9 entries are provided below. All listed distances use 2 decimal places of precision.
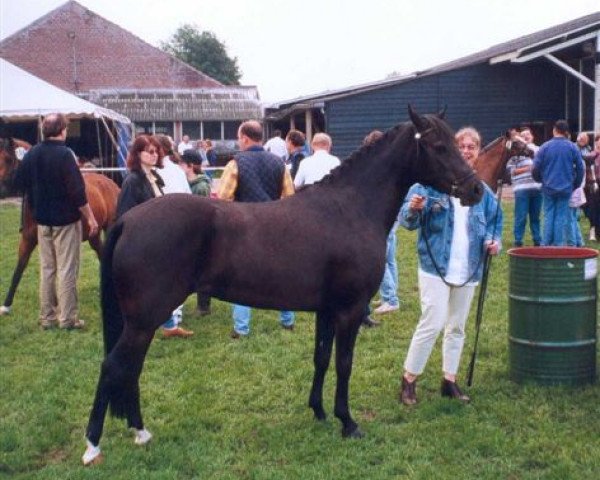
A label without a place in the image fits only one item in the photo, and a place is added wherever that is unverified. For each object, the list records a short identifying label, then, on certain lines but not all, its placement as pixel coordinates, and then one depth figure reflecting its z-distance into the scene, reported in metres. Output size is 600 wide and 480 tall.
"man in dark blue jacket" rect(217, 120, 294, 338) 6.87
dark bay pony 4.39
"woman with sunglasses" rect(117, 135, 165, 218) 6.55
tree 74.94
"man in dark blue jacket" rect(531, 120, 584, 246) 11.03
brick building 52.38
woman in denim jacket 5.25
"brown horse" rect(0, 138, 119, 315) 8.38
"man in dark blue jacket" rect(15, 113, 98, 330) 7.46
